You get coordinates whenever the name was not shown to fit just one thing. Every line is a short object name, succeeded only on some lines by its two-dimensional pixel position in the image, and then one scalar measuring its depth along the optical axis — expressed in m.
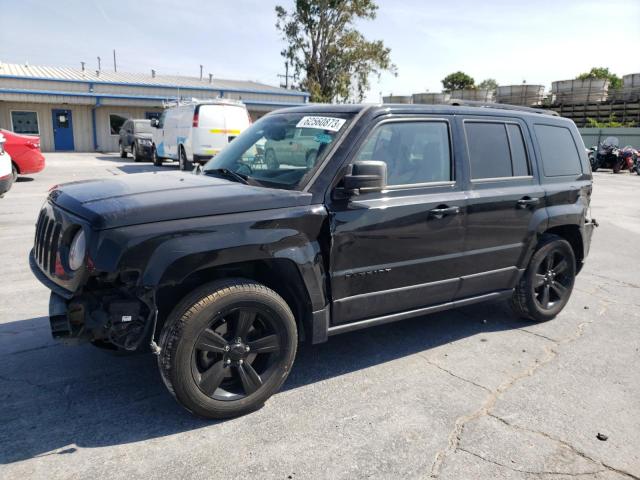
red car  12.77
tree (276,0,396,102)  46.62
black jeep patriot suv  2.86
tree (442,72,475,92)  88.56
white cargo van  15.14
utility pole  49.84
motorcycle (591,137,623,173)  25.27
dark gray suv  21.64
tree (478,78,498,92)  118.60
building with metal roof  27.89
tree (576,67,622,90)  85.00
